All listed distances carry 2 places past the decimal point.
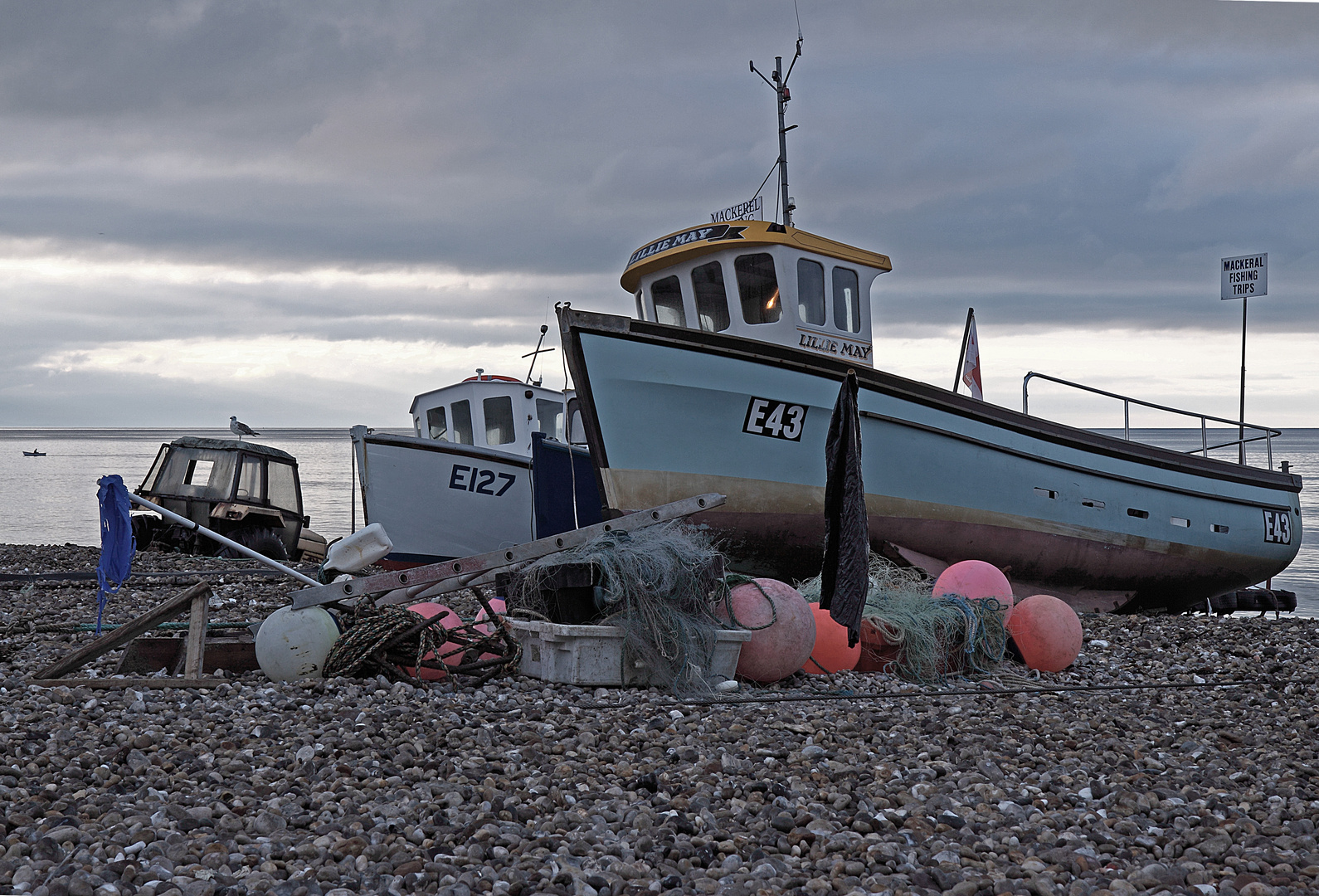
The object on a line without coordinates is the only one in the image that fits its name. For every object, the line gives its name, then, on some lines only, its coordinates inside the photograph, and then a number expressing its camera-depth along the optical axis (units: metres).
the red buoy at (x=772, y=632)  5.43
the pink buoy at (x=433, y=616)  5.27
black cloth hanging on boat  5.48
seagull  16.89
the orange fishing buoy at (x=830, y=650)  5.98
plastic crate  5.12
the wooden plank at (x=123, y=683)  4.66
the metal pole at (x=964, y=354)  10.70
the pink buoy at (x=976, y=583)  6.49
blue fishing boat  8.76
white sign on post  11.04
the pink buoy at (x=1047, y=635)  6.31
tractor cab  14.77
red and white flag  10.72
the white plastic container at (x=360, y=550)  5.59
